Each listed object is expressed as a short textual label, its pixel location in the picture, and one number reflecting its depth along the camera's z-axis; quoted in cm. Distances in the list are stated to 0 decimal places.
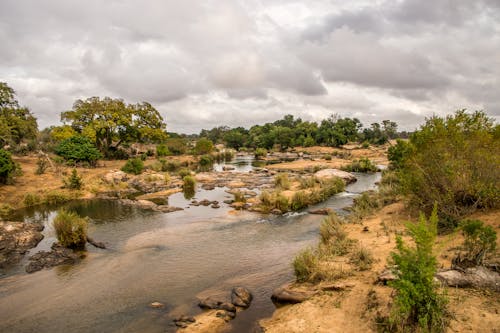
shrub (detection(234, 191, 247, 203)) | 2759
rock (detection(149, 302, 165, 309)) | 1104
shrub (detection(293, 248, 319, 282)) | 1146
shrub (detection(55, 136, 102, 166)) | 4325
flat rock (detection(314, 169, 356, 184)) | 3647
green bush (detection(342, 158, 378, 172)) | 4675
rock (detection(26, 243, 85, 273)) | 1479
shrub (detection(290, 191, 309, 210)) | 2455
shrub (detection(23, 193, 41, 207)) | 2740
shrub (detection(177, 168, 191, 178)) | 4348
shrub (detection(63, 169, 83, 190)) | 3141
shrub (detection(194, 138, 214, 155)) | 7325
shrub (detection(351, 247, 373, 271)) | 1139
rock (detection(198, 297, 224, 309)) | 1075
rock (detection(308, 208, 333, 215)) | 2284
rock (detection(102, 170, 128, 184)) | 3635
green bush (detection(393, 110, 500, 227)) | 1312
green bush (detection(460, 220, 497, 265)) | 959
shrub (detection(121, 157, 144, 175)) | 4309
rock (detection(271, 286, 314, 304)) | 1038
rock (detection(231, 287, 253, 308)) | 1078
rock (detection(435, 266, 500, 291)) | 852
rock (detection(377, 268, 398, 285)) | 977
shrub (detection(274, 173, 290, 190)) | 3062
